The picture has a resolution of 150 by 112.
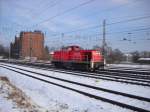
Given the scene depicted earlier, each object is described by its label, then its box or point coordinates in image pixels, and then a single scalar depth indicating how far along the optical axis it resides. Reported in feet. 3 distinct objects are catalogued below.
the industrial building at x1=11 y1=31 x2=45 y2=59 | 364.56
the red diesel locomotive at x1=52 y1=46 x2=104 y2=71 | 99.45
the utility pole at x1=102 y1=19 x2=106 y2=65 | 148.15
